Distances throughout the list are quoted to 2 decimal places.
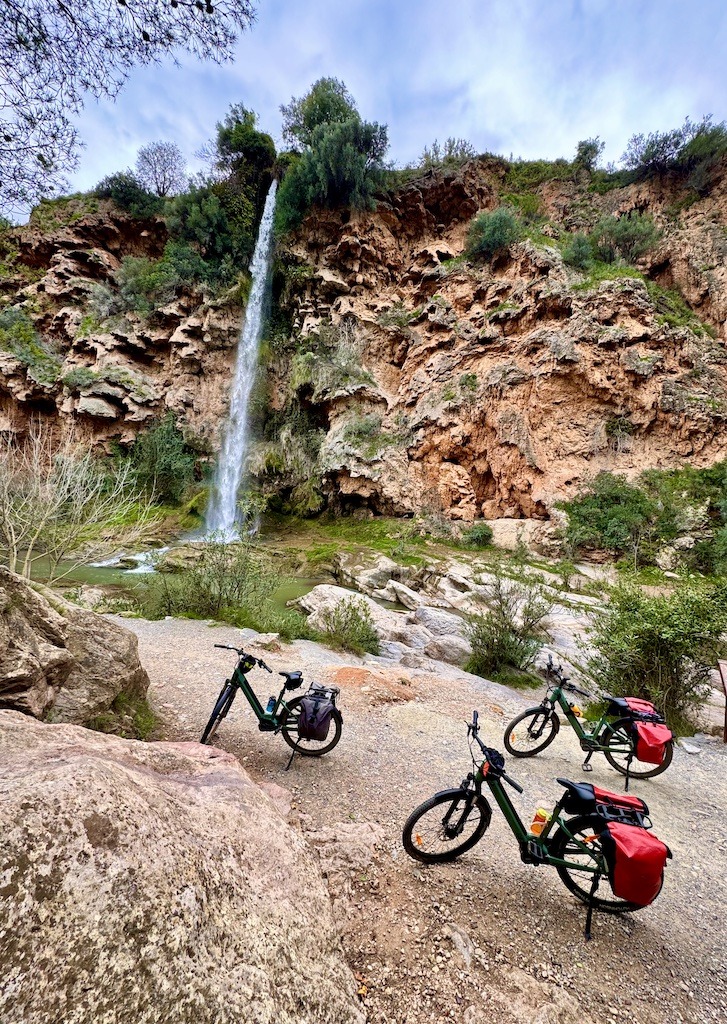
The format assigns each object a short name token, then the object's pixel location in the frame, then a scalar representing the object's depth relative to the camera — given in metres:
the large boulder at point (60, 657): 2.76
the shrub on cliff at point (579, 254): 20.38
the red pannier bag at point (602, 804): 2.46
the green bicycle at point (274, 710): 3.84
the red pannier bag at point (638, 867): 2.21
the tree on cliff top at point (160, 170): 30.98
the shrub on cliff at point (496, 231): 22.22
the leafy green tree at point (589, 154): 26.42
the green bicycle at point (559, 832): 2.31
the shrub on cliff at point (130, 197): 28.83
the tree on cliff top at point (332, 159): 25.03
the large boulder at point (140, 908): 0.99
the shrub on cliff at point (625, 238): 20.64
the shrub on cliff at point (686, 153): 20.72
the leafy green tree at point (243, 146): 28.17
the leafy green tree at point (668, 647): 5.32
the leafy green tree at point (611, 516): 15.61
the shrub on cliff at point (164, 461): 23.97
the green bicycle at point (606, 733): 3.96
